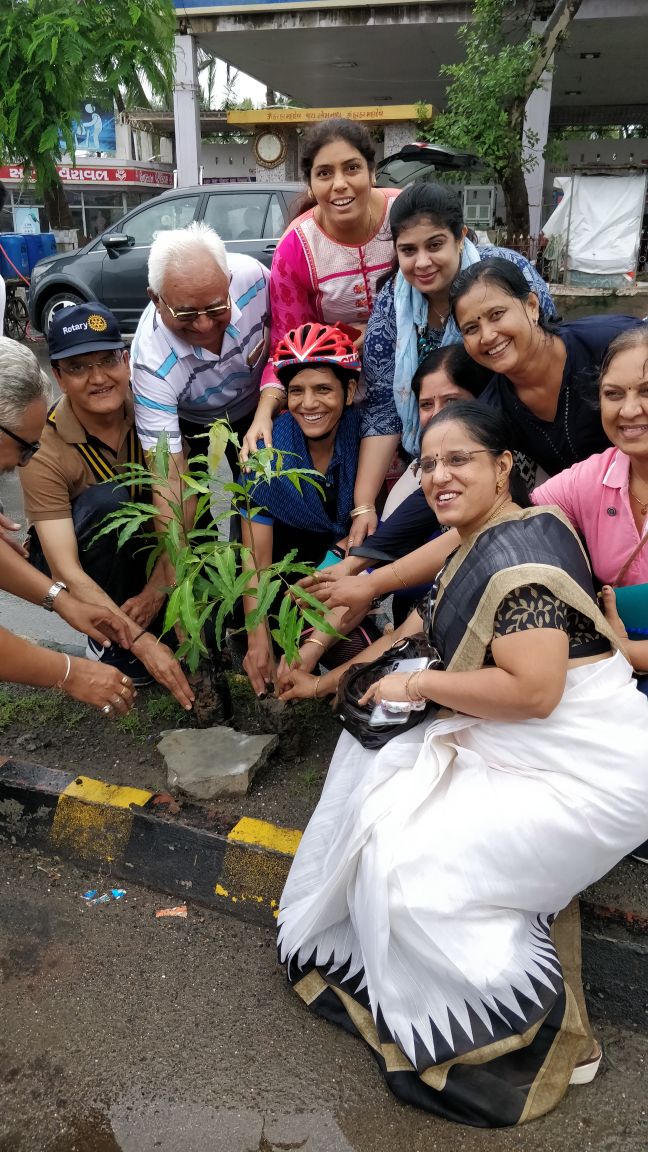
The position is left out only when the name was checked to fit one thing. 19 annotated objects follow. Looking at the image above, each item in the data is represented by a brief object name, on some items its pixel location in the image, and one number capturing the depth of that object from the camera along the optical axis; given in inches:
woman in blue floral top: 106.7
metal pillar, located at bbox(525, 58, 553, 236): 501.4
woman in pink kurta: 115.2
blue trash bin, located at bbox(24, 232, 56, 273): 672.4
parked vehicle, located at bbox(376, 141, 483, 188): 354.9
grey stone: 104.6
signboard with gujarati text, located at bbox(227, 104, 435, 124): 628.1
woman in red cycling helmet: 114.0
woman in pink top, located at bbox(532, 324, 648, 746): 85.1
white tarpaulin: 543.5
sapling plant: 92.7
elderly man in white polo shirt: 110.9
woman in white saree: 71.2
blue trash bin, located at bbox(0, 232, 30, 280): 655.1
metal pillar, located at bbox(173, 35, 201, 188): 565.9
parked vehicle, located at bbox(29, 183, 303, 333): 374.9
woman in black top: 94.3
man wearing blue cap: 116.6
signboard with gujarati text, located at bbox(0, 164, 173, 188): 1011.9
